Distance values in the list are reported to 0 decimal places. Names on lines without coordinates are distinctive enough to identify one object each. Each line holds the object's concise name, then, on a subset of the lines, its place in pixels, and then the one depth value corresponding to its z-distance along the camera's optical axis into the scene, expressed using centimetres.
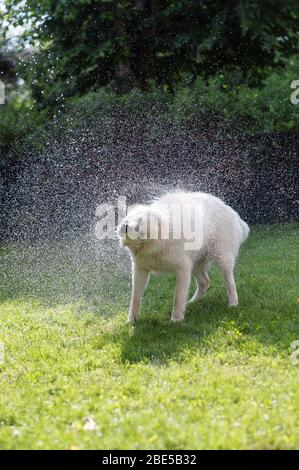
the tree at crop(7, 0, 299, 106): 1195
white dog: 489
